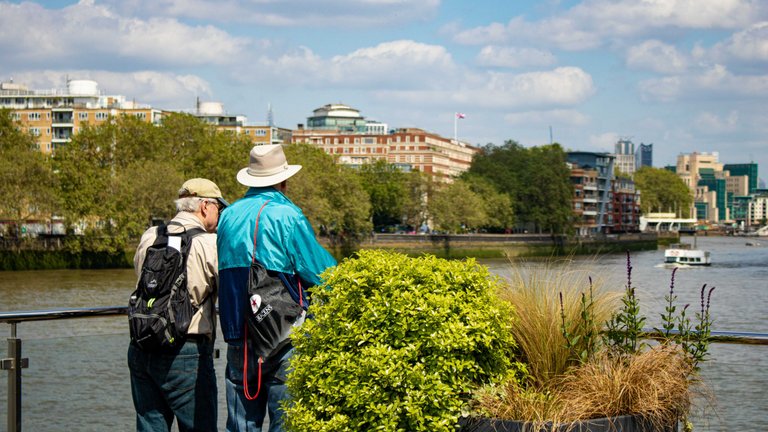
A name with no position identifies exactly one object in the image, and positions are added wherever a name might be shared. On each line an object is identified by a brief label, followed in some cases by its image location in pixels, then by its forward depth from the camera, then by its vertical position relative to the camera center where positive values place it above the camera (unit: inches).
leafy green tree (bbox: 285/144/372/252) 2807.6 +62.8
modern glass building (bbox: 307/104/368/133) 6983.3 +751.0
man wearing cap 201.8 -30.4
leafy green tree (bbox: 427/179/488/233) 3833.7 +52.9
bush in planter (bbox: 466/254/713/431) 171.0 -29.4
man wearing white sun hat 188.4 -8.2
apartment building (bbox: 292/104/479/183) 6053.2 +482.4
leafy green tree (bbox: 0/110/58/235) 2308.1 +78.6
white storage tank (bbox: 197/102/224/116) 5713.6 +666.7
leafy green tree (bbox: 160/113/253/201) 2642.7 +207.9
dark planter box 168.2 -35.3
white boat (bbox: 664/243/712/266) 3043.8 -103.2
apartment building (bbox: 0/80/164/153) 4709.6 +546.2
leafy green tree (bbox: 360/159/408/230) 4037.9 +131.9
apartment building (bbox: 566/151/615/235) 5954.7 +230.1
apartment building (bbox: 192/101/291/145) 5285.4 +566.3
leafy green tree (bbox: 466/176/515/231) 4311.0 +82.2
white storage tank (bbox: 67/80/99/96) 4950.8 +678.8
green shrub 161.8 -21.0
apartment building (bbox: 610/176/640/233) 6712.6 +123.4
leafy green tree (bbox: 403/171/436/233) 4052.7 +108.7
